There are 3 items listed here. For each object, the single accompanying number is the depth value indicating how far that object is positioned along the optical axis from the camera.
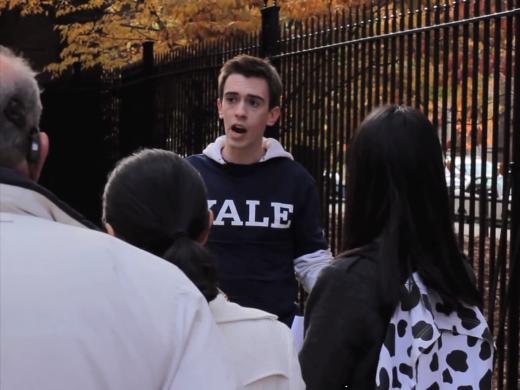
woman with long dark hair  5.14
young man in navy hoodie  8.85
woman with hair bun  4.80
